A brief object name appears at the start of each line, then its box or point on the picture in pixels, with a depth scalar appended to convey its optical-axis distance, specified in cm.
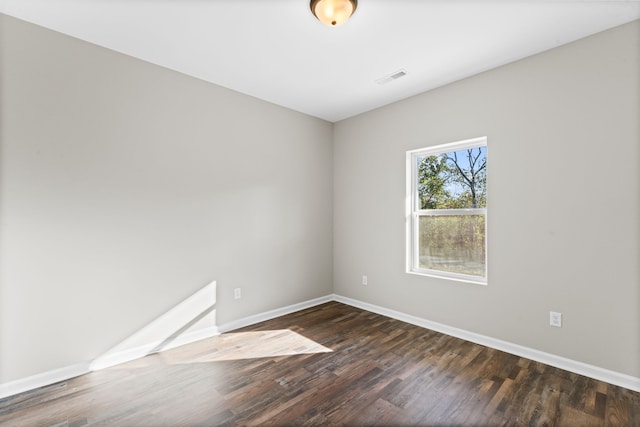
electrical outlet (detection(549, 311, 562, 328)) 250
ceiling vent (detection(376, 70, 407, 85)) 299
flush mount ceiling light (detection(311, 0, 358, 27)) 196
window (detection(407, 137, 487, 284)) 312
